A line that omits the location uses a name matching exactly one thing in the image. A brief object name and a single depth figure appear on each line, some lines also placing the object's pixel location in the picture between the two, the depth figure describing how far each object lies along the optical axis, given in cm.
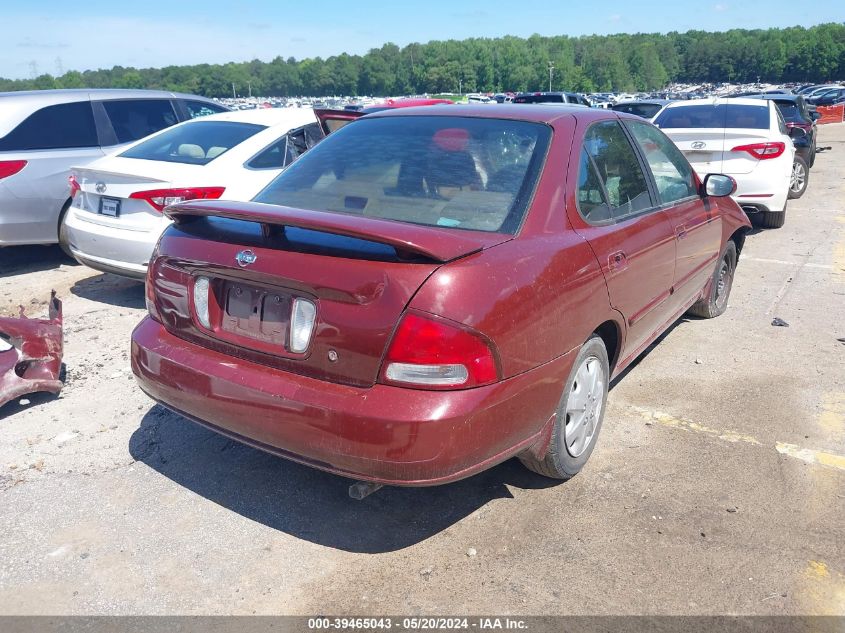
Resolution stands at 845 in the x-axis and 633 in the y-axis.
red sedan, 254
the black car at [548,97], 2283
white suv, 694
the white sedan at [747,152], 877
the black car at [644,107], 1554
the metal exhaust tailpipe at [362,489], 288
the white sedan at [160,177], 571
